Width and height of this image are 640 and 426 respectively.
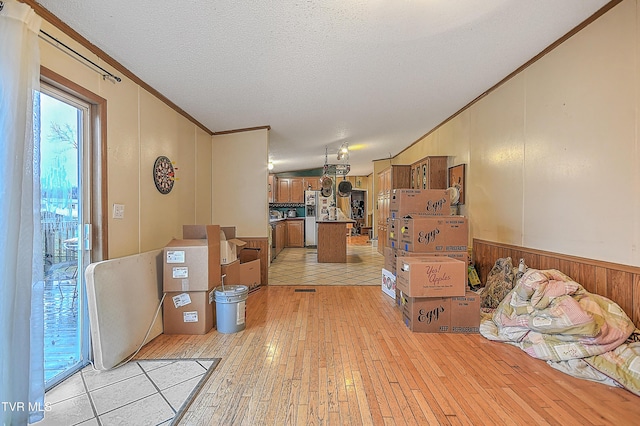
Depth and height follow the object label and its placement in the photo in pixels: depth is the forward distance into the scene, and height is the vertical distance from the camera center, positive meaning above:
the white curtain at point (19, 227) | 1.40 -0.07
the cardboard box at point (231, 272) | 3.36 -0.72
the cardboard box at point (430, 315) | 2.87 -1.02
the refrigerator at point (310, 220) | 9.48 -0.26
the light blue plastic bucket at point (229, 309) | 2.82 -0.94
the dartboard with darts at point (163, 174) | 3.10 +0.42
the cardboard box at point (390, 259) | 3.98 -0.67
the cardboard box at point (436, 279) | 2.85 -0.65
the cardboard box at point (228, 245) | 3.38 -0.40
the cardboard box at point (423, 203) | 3.69 +0.11
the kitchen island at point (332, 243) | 6.68 -0.71
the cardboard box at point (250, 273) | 4.07 -0.89
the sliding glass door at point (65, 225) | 2.05 -0.09
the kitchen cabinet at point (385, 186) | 6.39 +0.59
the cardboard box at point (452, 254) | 3.33 -0.48
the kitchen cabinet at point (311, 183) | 9.83 +0.98
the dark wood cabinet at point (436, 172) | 5.15 +0.70
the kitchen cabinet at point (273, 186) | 9.69 +0.86
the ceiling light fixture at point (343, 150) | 6.46 +1.38
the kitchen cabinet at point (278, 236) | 7.16 -0.67
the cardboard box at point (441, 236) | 3.34 -0.28
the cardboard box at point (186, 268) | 2.77 -0.53
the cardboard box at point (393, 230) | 3.84 -0.25
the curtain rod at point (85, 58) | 1.85 +1.11
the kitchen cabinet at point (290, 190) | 9.84 +0.74
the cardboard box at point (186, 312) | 2.82 -0.96
